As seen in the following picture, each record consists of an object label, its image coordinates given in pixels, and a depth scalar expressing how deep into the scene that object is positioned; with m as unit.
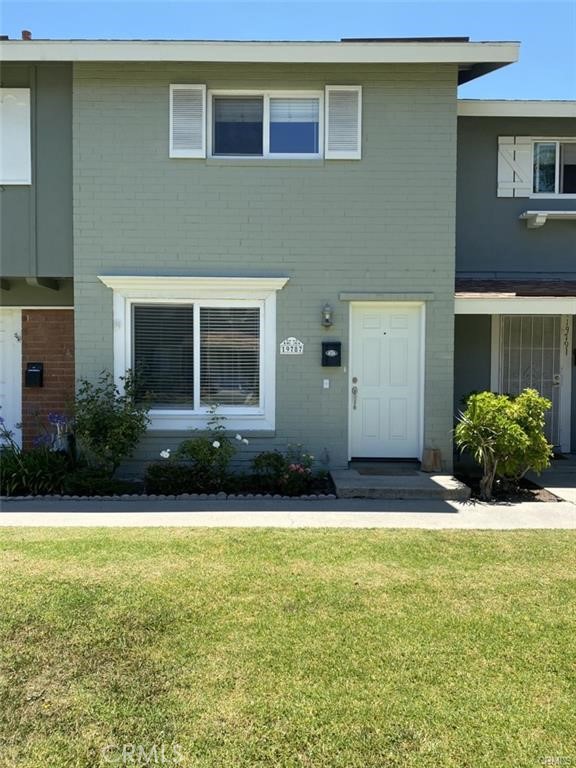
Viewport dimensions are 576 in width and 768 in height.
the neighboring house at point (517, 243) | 9.84
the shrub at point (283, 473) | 7.56
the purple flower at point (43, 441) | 8.55
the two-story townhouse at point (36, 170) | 8.36
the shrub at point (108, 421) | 7.79
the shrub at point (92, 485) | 7.52
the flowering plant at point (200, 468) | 7.70
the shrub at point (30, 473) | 7.53
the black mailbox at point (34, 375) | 9.53
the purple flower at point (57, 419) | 8.49
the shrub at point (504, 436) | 7.30
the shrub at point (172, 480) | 7.63
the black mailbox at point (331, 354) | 8.30
